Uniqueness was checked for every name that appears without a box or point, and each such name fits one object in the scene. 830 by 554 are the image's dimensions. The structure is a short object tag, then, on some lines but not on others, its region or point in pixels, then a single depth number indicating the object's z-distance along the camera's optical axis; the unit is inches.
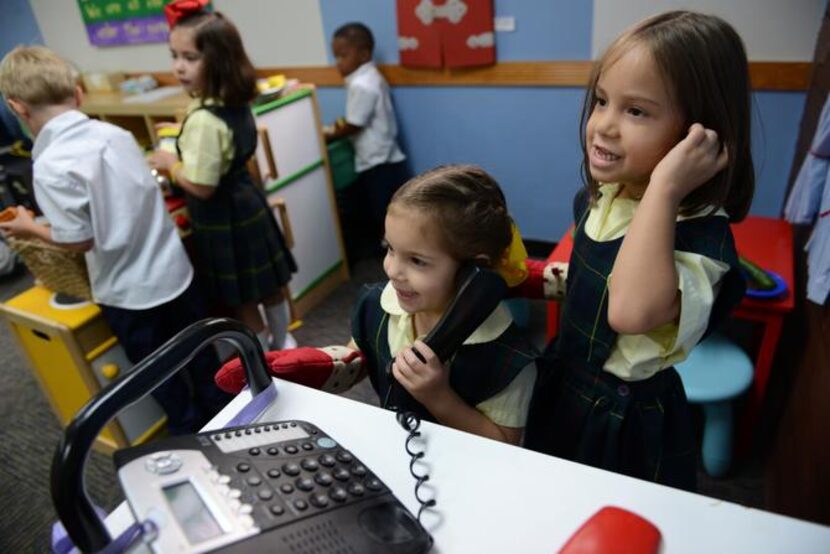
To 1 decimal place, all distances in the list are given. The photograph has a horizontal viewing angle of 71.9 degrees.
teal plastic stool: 51.3
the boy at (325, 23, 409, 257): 96.7
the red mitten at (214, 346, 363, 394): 27.0
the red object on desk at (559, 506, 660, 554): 16.0
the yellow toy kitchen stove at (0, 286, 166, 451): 57.9
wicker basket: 55.2
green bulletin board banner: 118.5
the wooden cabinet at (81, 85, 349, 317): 80.0
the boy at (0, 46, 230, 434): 50.4
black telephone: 16.4
